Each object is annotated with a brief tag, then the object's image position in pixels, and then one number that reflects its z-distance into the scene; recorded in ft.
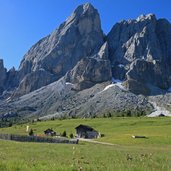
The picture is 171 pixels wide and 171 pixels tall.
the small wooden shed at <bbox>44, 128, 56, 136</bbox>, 250.76
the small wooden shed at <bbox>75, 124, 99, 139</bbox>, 251.35
